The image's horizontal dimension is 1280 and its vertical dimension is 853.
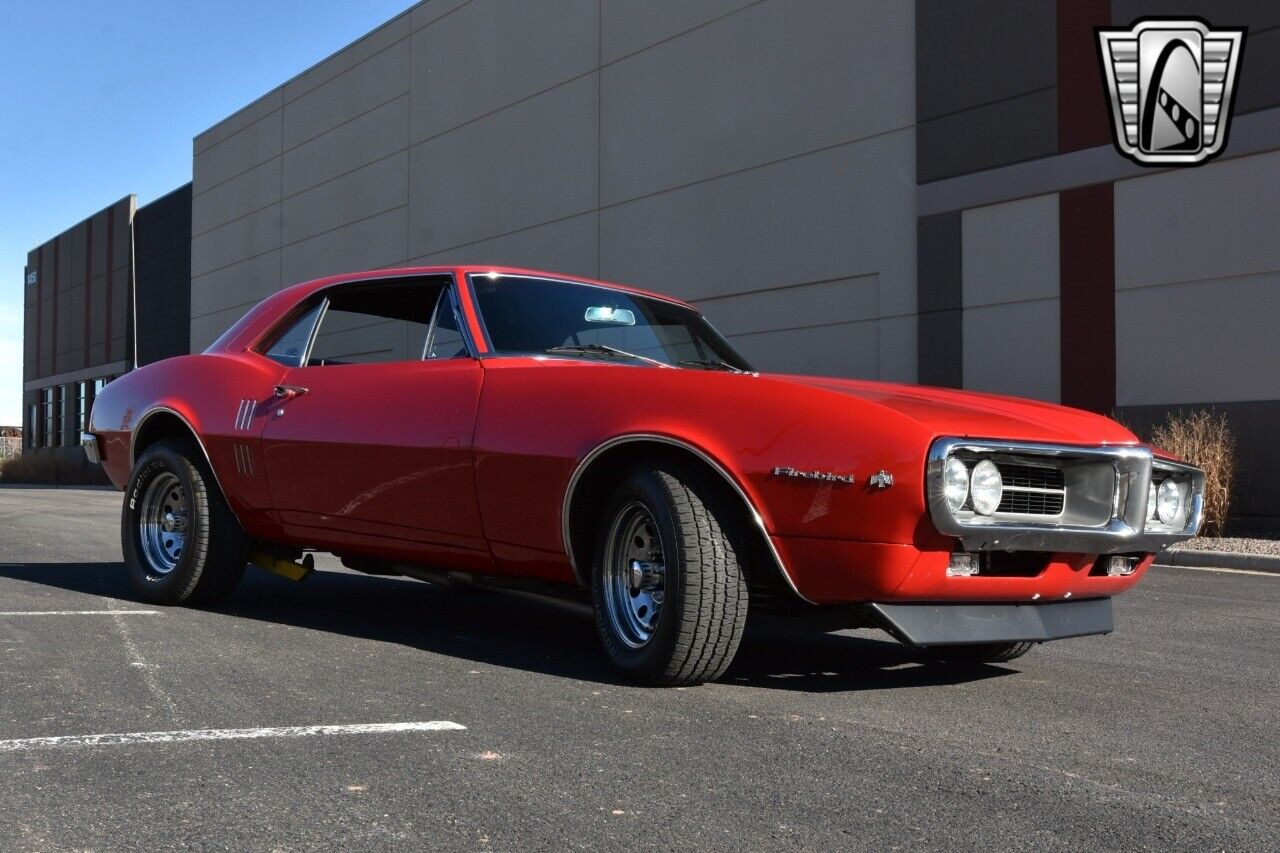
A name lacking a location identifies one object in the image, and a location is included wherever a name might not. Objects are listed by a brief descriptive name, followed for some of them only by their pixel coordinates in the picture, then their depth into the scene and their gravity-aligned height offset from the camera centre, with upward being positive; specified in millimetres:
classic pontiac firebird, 3691 -48
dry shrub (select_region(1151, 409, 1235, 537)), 11570 +128
